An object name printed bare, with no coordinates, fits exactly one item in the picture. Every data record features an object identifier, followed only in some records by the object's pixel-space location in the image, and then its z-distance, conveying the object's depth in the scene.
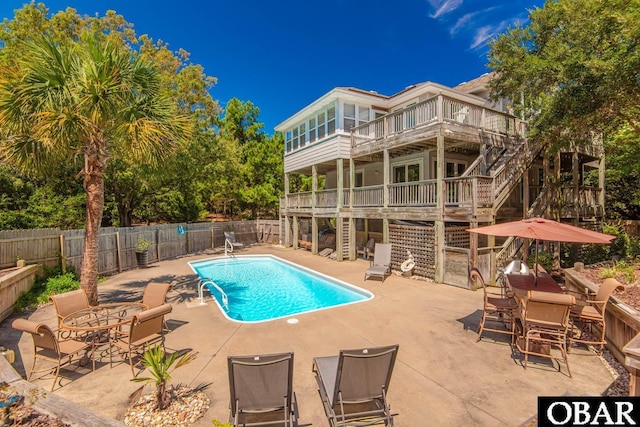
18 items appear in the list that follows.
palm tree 6.28
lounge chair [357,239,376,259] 15.88
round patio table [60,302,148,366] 5.10
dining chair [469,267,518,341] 5.92
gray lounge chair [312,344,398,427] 3.29
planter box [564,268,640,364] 4.91
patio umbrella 5.73
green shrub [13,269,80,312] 8.36
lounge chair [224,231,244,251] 20.22
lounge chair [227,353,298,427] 3.16
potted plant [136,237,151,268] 14.46
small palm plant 3.78
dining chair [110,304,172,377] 4.92
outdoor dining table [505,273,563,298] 6.04
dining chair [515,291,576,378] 4.92
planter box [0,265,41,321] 7.26
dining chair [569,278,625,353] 5.35
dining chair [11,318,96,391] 4.38
